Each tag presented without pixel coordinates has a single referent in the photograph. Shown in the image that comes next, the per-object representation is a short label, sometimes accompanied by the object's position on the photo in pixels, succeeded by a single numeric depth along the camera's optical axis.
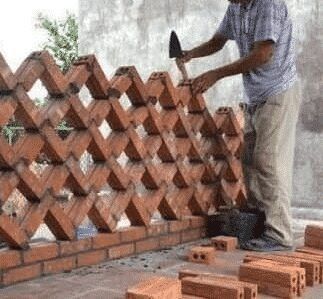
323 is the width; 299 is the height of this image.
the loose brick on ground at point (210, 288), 2.30
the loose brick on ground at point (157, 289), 2.15
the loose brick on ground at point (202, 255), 3.17
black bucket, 3.73
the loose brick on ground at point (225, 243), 3.49
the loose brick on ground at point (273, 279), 2.51
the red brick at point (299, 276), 2.56
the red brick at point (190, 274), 2.57
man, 3.54
